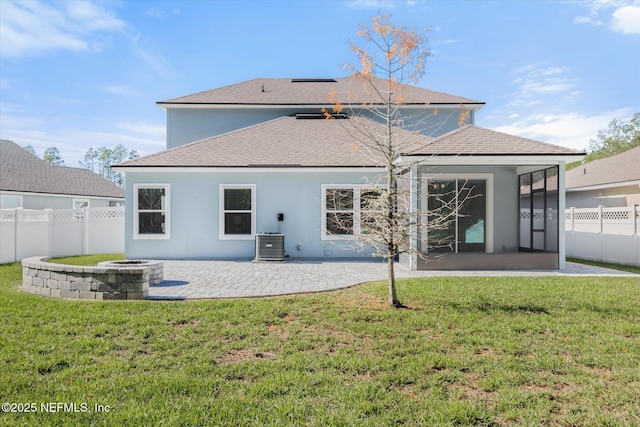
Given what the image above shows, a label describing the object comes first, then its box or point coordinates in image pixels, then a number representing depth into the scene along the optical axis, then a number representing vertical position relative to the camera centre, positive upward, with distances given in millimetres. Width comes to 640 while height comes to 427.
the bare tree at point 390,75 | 6387 +2812
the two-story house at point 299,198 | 11094 +643
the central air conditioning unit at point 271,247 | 11727 -1068
